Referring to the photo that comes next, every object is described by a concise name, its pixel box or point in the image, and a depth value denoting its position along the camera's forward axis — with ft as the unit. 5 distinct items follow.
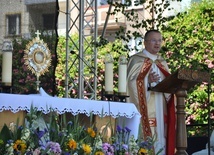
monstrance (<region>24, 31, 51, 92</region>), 25.56
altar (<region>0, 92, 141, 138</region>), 18.03
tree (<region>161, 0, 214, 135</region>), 38.37
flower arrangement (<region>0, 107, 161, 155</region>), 15.02
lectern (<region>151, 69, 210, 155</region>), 24.46
